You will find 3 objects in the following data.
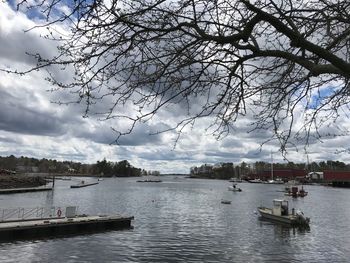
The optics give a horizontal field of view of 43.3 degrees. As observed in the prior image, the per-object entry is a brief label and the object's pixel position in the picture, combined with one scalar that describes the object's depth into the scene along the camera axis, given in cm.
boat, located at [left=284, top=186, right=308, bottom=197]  12026
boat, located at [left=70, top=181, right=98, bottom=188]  15686
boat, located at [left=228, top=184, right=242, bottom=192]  15175
